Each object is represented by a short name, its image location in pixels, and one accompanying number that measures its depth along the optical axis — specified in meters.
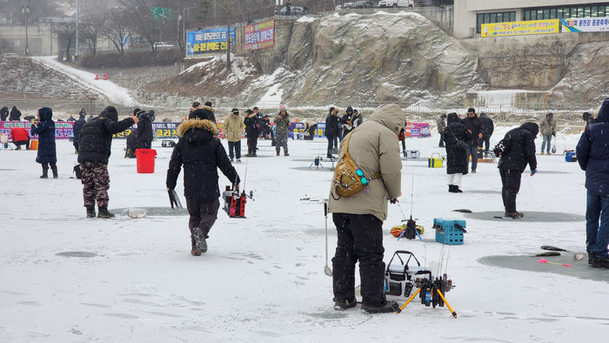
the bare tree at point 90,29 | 91.69
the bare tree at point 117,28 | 92.12
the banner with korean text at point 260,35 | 63.56
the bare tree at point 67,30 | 95.68
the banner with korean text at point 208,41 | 68.88
